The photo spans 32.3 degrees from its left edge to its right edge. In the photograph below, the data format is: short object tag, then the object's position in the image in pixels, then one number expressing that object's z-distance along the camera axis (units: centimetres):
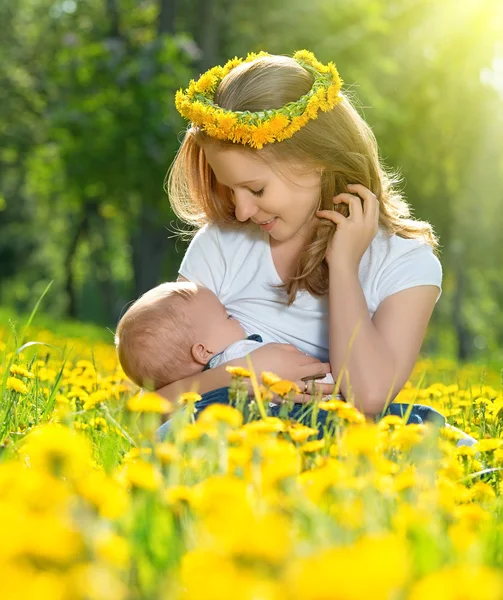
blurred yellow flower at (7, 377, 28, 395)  267
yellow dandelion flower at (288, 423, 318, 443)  196
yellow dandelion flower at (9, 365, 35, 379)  284
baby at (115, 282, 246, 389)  339
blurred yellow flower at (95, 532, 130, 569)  101
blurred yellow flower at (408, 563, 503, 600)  83
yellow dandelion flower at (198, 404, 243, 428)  164
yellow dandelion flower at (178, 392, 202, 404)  215
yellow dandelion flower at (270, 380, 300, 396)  232
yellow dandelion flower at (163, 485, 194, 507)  149
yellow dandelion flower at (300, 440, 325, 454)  196
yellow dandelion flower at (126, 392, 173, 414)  165
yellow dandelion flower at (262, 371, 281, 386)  233
